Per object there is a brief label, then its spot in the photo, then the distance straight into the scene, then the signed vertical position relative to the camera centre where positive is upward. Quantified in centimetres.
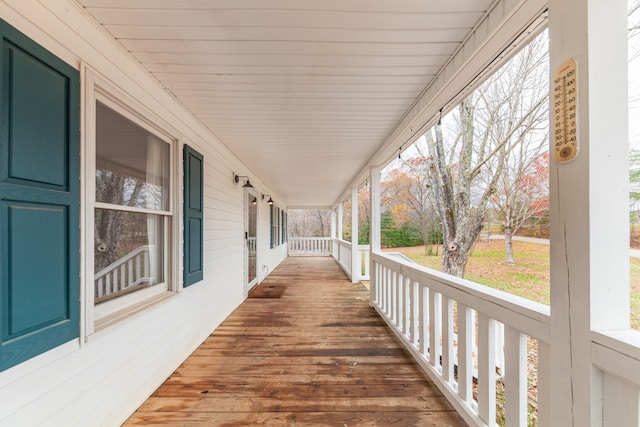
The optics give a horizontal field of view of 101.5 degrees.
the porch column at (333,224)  1052 -30
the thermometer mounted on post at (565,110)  93 +39
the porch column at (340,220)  941 -14
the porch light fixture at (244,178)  402 +60
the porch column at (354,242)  581 -57
